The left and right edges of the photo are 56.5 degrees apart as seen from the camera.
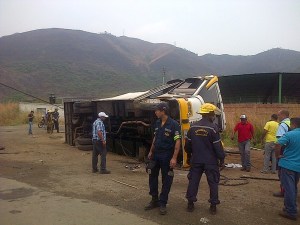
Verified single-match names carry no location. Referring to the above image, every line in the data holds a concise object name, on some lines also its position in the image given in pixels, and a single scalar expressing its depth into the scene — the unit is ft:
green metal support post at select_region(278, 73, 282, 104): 55.97
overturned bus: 23.90
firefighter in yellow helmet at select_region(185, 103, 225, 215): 14.49
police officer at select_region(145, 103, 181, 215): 14.62
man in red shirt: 25.20
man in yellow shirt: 24.10
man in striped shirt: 23.12
